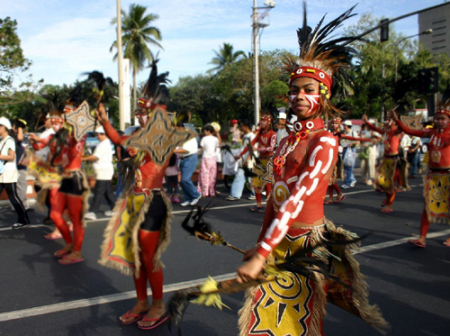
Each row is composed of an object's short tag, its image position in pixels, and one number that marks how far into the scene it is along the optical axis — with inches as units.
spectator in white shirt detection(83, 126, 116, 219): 314.5
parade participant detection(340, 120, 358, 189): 466.9
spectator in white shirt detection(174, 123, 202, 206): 375.2
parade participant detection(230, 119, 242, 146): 591.4
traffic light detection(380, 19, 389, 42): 608.1
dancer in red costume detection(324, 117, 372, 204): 351.3
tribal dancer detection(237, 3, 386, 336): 87.7
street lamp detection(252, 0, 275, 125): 785.6
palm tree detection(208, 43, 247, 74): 1968.5
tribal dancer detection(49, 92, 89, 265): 215.6
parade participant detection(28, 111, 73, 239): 227.7
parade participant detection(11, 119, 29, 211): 332.2
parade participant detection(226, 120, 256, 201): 385.8
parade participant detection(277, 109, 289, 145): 322.7
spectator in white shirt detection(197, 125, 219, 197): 421.4
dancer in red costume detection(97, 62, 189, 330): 139.8
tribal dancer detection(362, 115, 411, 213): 332.8
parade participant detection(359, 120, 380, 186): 510.3
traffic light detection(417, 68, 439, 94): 500.4
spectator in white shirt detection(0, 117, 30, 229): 273.9
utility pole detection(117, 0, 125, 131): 615.7
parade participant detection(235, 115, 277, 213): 311.9
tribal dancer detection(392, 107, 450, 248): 224.5
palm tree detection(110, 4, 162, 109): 1342.3
